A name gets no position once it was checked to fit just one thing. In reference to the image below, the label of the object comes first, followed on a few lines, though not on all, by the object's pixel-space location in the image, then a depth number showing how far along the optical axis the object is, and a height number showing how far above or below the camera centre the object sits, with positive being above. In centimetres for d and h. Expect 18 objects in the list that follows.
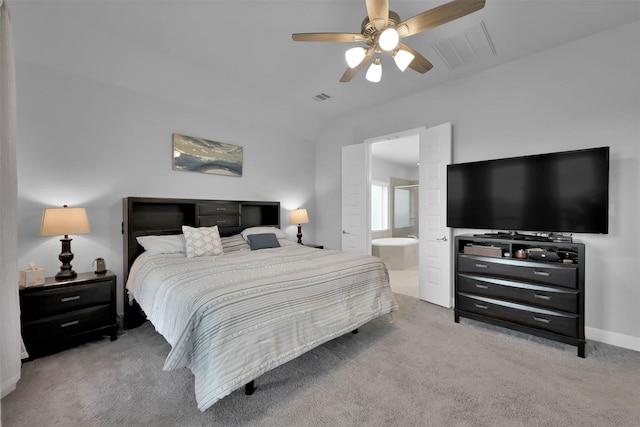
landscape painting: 365 +80
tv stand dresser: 240 -72
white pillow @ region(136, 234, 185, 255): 298 -36
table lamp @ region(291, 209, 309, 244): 475 -9
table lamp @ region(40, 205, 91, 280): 244 -13
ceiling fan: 172 +127
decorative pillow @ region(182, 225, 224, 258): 306 -35
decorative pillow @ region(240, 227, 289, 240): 393 -28
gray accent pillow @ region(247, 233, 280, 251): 367 -40
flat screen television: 245 +20
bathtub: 588 -90
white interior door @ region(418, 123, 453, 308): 357 -9
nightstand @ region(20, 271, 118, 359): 226 -90
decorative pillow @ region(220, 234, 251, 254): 354 -43
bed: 166 -62
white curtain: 168 -7
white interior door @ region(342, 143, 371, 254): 448 +23
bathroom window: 747 +17
